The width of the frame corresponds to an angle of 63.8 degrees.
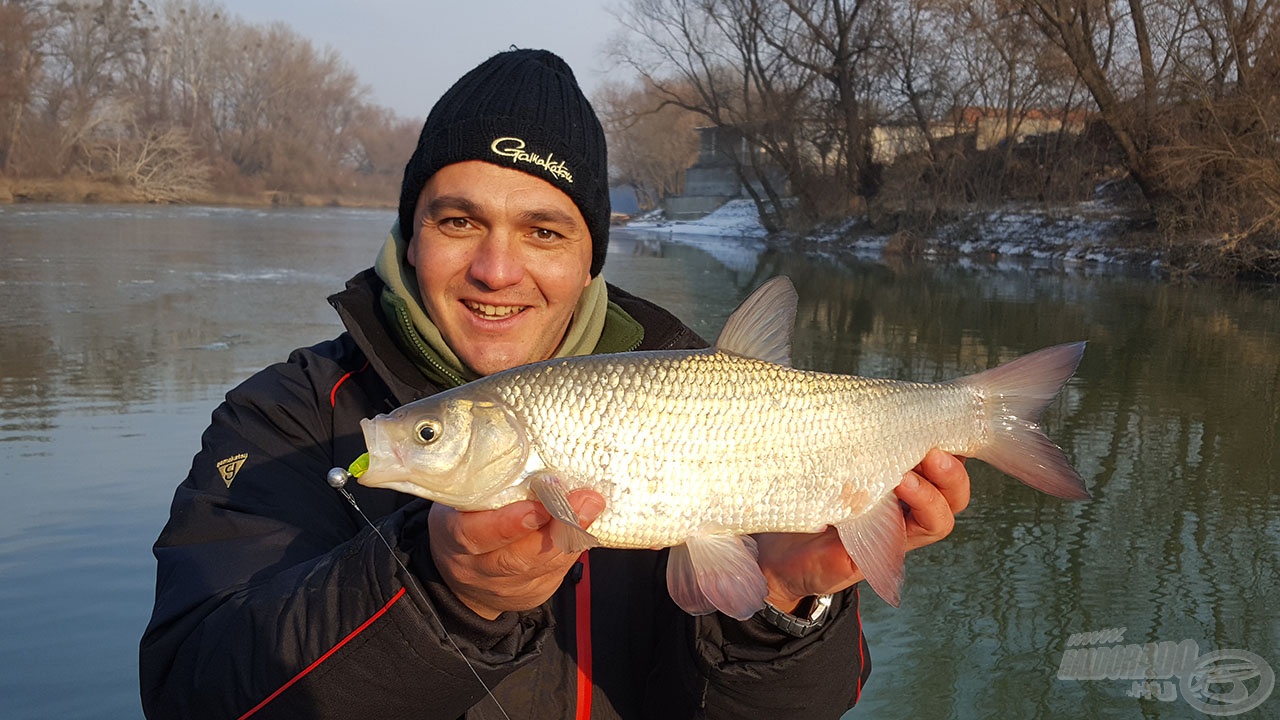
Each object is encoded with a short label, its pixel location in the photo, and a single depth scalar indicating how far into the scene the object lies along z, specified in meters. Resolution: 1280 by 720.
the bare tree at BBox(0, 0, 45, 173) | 40.41
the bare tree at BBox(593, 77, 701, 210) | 65.56
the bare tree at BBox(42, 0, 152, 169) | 48.16
